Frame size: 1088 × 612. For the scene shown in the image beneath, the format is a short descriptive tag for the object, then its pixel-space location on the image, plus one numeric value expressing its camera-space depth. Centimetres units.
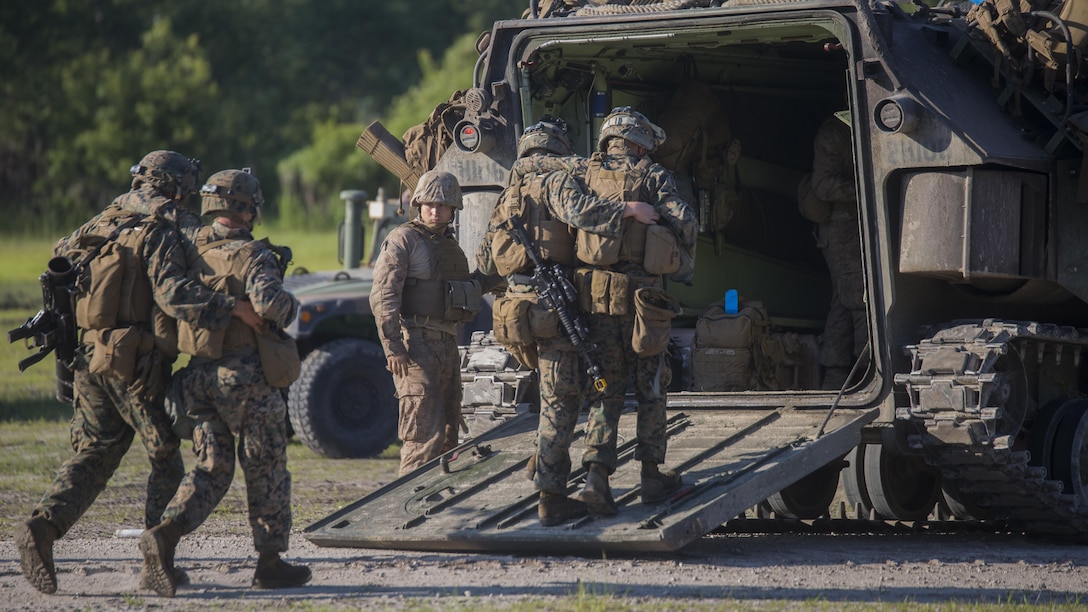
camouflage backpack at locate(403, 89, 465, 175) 1980
